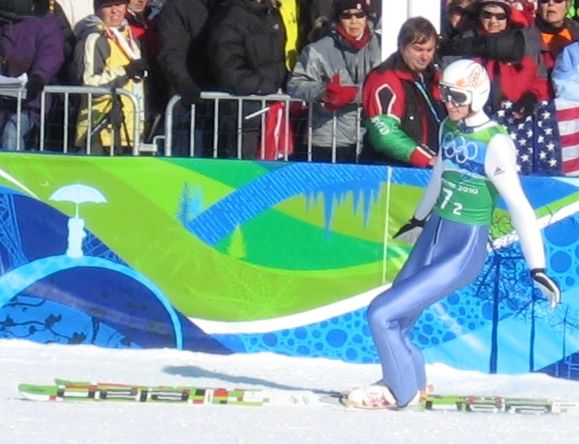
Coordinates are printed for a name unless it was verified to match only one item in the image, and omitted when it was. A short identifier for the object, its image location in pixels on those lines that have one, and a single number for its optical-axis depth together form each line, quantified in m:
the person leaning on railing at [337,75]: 10.70
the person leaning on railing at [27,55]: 10.91
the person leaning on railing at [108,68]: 10.84
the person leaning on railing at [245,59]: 10.82
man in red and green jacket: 10.23
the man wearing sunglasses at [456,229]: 8.62
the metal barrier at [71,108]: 10.66
